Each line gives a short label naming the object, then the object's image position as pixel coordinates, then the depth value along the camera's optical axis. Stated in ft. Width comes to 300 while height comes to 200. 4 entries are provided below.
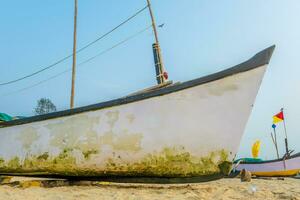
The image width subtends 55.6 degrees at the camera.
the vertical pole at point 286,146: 50.05
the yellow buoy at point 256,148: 53.98
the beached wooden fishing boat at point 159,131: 16.37
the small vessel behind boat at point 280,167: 48.93
